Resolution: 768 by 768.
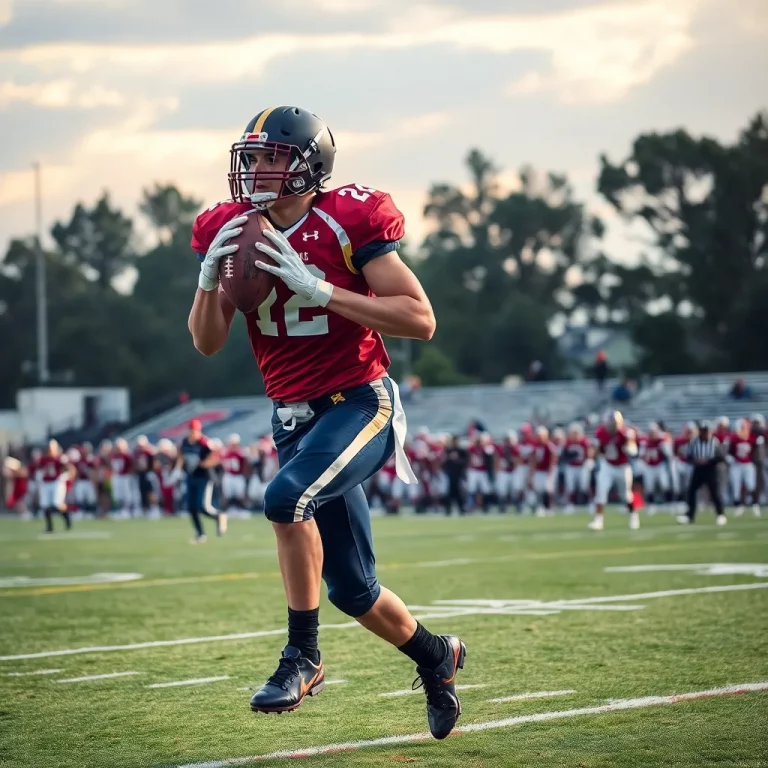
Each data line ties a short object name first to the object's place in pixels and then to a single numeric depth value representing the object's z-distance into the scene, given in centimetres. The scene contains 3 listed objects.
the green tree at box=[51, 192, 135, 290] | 7694
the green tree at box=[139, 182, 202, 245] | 7831
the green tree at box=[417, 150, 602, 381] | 6425
